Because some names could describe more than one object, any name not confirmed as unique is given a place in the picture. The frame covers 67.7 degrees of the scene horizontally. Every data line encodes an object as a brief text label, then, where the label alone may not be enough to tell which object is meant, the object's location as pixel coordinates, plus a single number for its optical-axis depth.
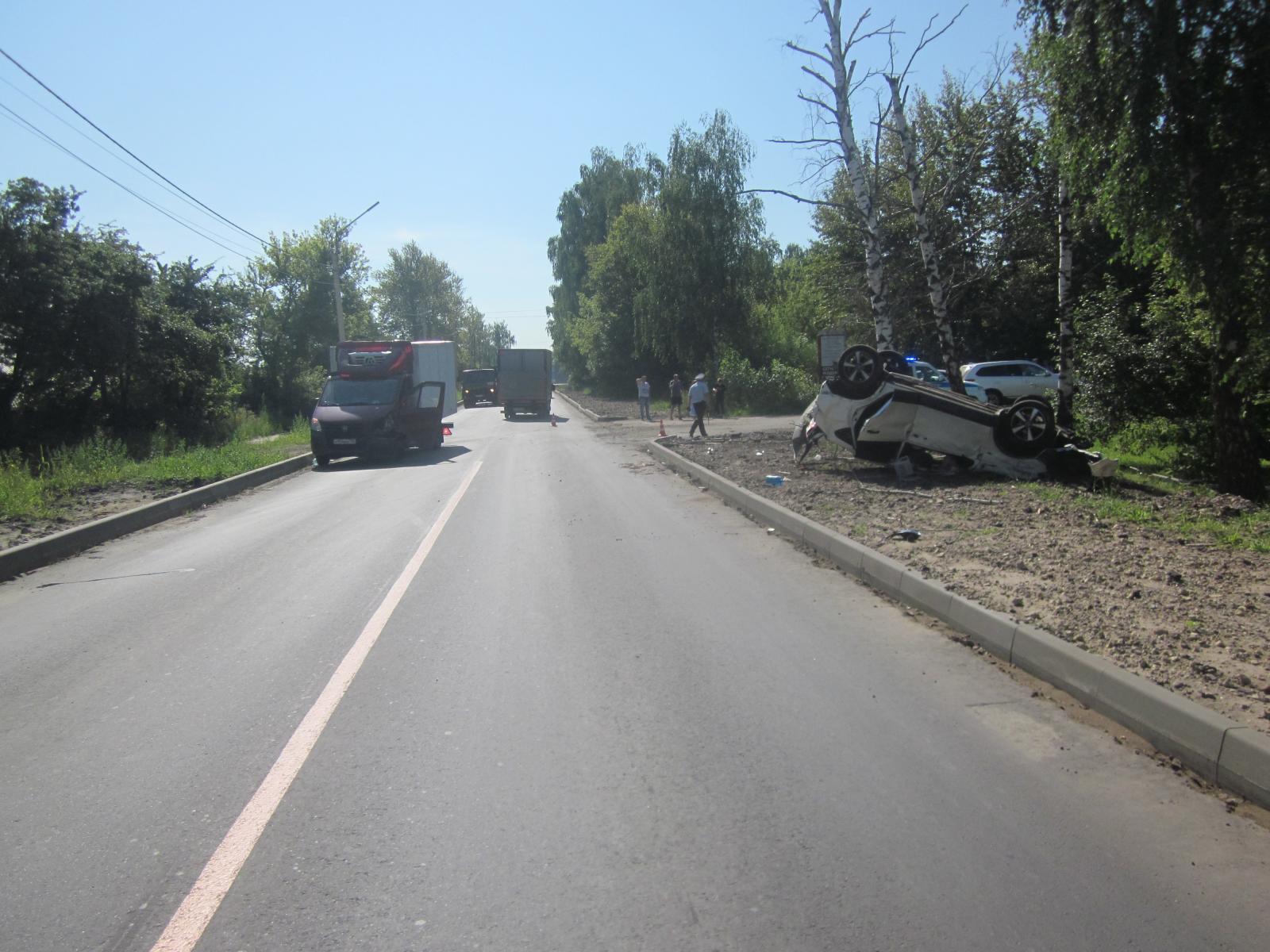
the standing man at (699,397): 24.02
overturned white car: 12.94
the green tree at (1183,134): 9.36
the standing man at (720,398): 34.62
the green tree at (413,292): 98.69
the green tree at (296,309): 51.09
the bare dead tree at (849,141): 18.55
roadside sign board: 21.02
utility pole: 38.14
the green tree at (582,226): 55.97
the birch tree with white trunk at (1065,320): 15.33
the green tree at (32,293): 22.84
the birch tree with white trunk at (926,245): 17.73
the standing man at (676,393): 33.22
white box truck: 21.73
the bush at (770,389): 37.97
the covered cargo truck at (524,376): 43.09
